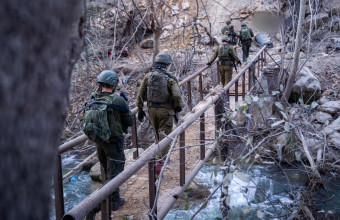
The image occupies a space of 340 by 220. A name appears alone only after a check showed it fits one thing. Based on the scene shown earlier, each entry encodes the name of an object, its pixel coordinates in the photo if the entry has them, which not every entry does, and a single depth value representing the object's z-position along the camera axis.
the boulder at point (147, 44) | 17.23
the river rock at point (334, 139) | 8.07
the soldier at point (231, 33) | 11.62
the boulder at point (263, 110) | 9.23
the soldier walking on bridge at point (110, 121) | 3.58
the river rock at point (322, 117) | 9.66
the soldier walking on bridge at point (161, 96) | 4.68
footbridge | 2.19
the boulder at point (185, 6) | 18.98
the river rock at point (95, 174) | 6.07
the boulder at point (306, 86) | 11.11
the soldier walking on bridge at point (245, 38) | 11.87
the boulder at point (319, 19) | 15.95
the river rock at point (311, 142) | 7.80
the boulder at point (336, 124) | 8.35
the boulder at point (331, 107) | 10.04
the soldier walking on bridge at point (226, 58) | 8.11
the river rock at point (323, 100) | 11.00
